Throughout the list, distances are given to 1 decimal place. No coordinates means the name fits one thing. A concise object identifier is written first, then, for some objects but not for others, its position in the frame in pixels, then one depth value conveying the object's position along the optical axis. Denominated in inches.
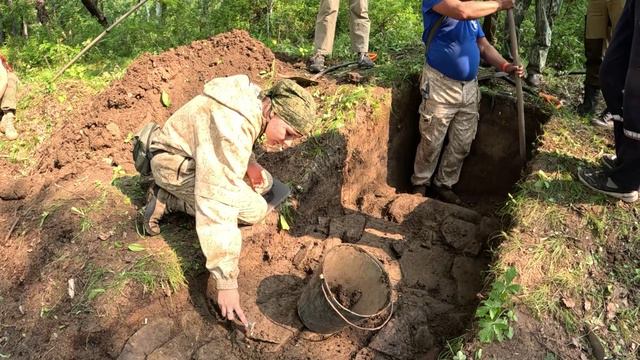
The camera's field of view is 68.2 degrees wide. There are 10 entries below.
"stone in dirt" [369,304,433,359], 128.0
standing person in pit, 159.0
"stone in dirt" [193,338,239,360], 119.6
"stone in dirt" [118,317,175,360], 115.4
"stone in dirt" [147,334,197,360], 116.6
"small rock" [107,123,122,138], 180.7
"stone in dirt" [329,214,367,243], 166.1
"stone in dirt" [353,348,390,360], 126.0
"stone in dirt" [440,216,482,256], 167.9
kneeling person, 108.4
